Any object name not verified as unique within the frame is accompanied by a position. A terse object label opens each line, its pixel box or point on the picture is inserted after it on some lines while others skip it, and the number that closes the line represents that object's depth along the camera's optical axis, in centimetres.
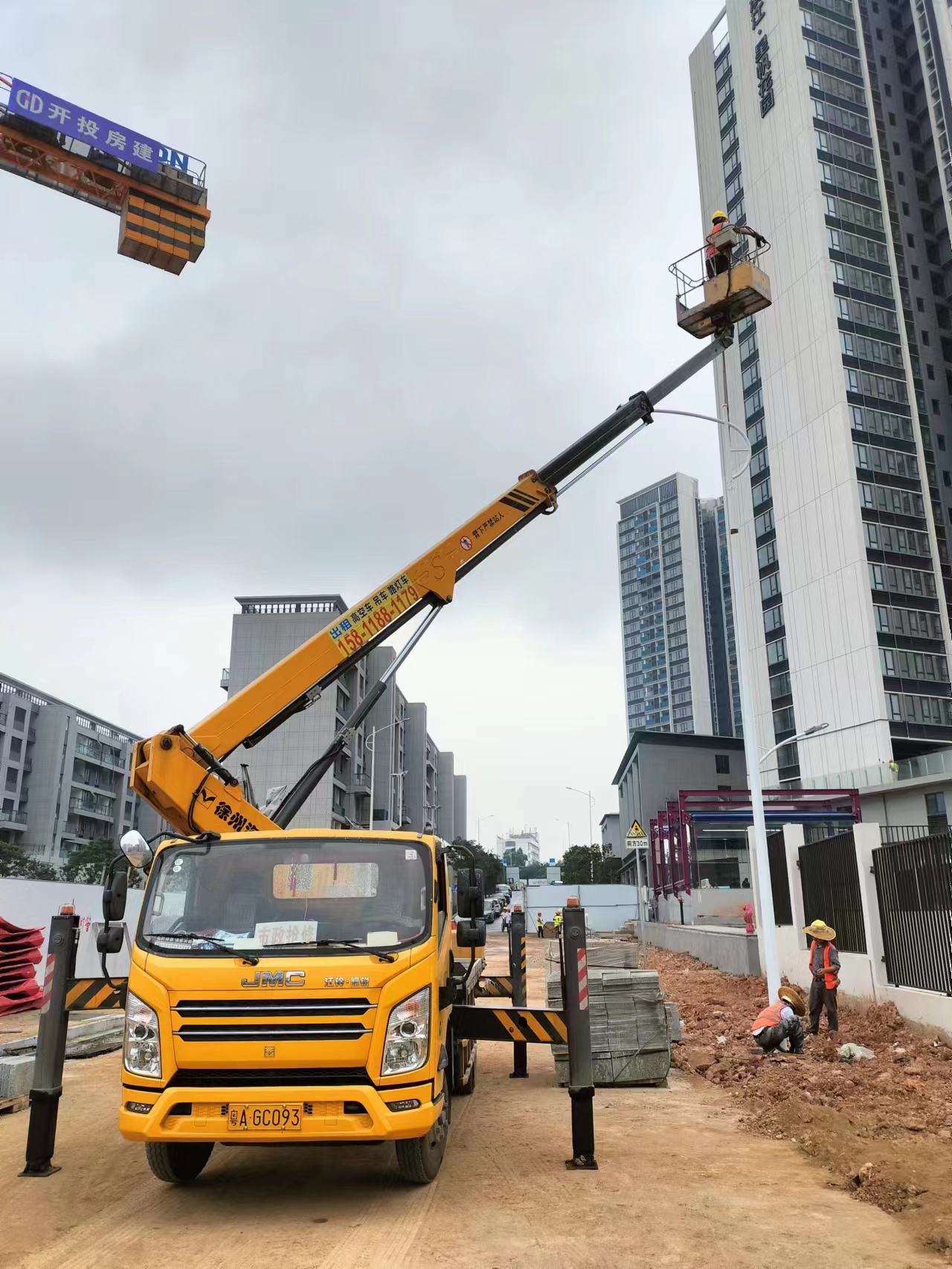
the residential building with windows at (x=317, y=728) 6312
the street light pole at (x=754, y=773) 1311
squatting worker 1071
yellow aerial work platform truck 546
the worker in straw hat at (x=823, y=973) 1145
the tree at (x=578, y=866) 10662
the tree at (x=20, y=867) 6309
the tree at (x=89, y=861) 6494
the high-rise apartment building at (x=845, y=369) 5391
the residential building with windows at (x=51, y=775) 7712
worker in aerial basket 1295
